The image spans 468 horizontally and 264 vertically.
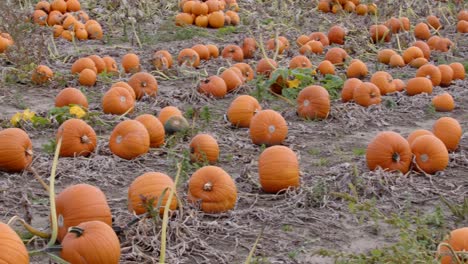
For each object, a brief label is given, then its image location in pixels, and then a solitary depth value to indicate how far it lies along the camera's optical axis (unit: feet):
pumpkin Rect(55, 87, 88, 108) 23.24
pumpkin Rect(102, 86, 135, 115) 23.17
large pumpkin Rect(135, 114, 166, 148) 20.24
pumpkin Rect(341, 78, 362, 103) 25.40
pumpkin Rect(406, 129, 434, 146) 19.35
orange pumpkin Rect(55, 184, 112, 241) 13.57
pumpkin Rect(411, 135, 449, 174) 18.29
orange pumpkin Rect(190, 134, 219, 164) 18.93
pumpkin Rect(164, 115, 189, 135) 21.44
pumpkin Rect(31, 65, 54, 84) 27.48
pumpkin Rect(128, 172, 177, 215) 14.70
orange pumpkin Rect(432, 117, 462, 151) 19.88
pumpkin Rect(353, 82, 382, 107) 24.86
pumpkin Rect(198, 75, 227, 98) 26.21
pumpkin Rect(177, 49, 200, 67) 29.84
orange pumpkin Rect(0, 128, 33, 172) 17.83
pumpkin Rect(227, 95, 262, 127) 22.63
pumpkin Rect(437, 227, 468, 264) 12.34
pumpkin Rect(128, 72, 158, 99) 25.79
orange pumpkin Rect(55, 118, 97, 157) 19.31
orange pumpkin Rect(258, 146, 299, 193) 16.97
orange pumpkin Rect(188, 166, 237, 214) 15.67
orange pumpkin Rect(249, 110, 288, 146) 20.75
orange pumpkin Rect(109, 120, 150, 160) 19.35
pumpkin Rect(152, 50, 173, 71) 29.73
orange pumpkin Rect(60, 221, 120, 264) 12.36
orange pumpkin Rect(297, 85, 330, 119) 23.45
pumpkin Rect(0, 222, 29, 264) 11.51
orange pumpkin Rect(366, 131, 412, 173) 17.95
